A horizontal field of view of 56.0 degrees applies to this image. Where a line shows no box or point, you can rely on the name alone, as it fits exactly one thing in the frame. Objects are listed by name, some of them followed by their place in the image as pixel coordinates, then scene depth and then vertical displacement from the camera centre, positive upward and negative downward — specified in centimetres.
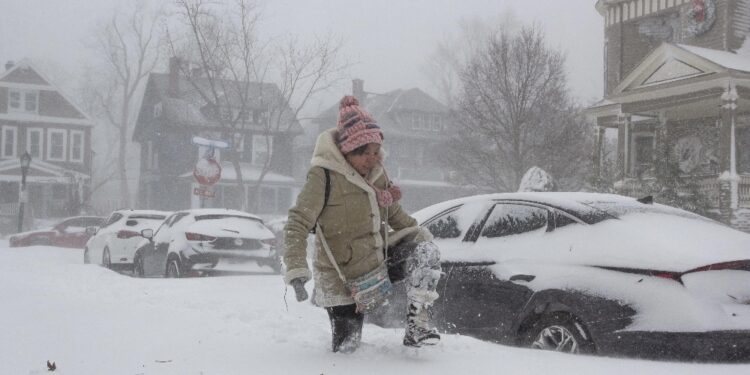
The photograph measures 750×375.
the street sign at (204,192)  1669 +12
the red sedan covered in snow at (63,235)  2441 -146
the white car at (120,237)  1509 -92
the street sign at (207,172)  1659 +61
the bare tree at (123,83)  5503 +956
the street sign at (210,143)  1743 +137
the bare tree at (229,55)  3006 +629
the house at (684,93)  1728 +308
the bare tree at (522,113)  2209 +294
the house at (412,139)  5059 +458
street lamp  2829 +56
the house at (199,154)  4206 +269
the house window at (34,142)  4328 +316
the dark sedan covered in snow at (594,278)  420 -48
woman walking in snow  385 -18
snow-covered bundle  1719 +59
